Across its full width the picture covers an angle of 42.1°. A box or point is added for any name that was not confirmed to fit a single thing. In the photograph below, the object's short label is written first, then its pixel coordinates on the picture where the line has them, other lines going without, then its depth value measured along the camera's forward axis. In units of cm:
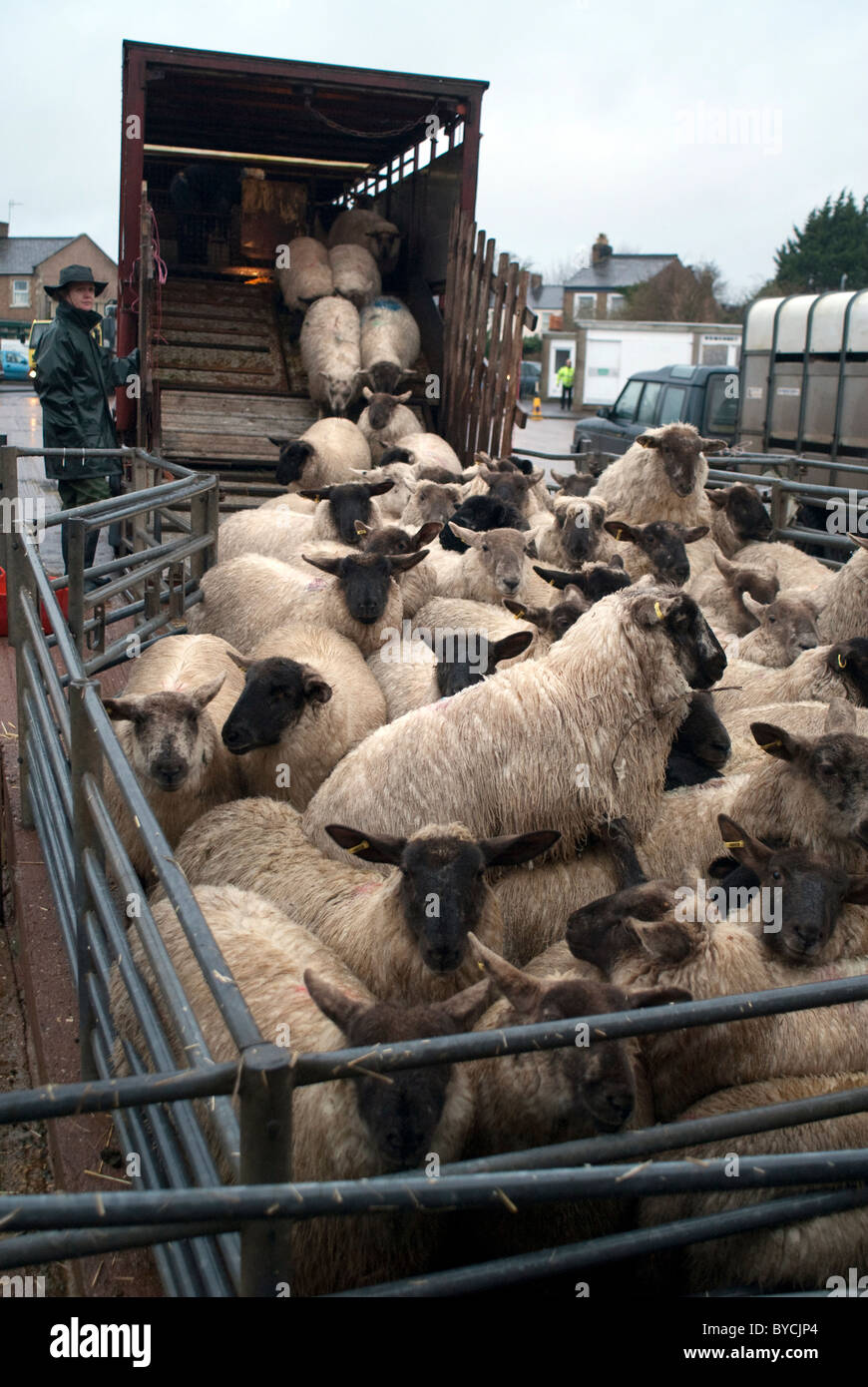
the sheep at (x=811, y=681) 469
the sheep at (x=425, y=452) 973
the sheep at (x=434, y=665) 470
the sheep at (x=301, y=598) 562
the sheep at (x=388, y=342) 1124
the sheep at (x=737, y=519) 800
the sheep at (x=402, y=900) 310
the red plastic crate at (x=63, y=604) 712
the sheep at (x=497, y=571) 635
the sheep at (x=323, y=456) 926
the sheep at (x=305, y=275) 1247
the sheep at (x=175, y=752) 422
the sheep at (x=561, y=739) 384
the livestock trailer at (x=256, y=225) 1052
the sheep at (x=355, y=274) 1248
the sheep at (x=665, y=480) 730
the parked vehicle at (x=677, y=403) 1540
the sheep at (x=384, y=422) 1059
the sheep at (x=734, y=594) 670
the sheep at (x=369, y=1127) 241
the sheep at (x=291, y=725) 442
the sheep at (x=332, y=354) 1110
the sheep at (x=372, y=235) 1356
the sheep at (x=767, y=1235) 252
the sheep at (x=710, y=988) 290
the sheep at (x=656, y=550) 647
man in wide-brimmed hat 823
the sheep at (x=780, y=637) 588
